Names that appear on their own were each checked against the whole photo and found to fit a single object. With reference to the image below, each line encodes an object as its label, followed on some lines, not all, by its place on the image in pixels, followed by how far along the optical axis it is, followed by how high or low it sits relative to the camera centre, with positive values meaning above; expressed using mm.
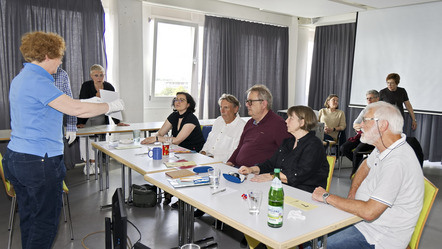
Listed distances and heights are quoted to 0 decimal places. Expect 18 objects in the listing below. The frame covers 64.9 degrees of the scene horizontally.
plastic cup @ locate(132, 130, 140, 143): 3658 -547
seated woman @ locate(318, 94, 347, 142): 5650 -471
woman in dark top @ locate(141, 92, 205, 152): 3684 -444
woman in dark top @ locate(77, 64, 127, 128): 4848 -82
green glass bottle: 1538 -523
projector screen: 5922 +744
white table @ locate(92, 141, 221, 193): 2617 -624
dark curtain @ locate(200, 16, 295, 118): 6773 +584
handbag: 3715 -1212
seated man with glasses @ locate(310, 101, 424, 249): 1698 -511
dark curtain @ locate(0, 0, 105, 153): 4801 +727
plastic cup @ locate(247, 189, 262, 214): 1695 -551
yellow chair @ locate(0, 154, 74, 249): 2743 -930
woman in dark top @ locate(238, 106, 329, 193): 2303 -466
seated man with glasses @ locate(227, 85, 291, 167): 2953 -363
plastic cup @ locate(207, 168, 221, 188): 2092 -551
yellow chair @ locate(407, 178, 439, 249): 1863 -621
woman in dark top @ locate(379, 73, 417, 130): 5570 -9
